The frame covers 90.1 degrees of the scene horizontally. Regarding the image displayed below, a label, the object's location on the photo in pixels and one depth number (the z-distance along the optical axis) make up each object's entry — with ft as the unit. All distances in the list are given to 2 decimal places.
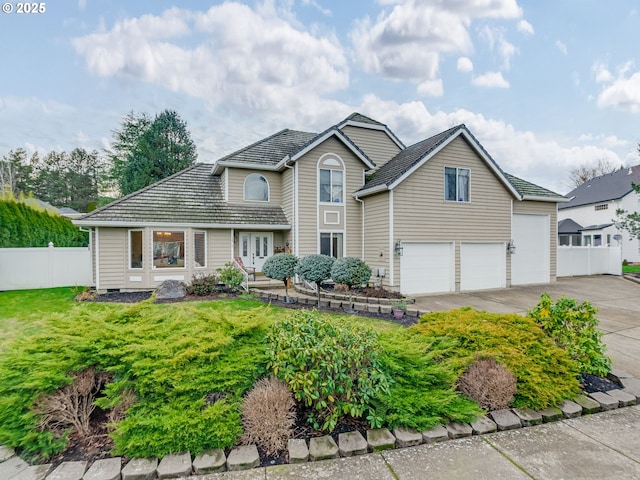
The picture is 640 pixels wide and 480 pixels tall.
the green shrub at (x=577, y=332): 13.80
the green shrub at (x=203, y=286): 36.44
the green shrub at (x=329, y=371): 10.29
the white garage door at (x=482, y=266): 42.19
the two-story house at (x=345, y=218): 39.42
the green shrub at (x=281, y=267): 32.27
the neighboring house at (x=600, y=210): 85.71
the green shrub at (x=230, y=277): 37.58
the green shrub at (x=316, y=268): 30.60
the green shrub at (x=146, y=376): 9.23
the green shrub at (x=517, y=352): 11.89
